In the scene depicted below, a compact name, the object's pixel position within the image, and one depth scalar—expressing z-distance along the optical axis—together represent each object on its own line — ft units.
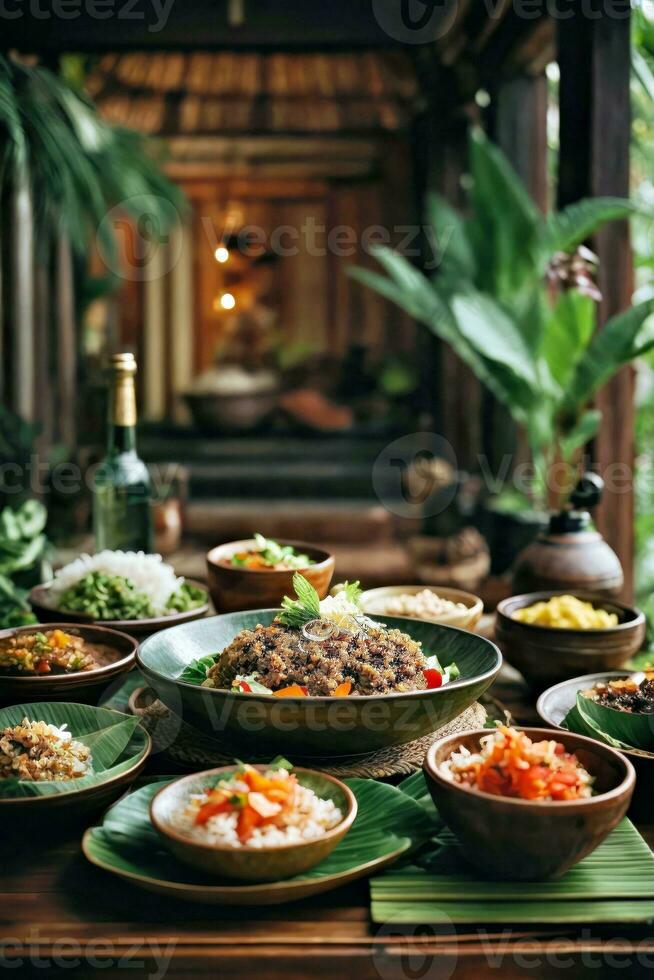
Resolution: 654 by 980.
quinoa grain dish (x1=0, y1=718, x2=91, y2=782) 4.30
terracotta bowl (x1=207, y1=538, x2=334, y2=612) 6.26
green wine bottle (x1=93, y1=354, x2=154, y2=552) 6.94
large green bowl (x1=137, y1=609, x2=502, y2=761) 4.41
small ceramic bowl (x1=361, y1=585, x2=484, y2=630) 6.13
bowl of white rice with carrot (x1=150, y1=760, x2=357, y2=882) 3.65
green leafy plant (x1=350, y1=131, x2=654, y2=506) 10.23
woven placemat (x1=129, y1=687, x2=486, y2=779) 4.79
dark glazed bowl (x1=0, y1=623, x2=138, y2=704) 5.03
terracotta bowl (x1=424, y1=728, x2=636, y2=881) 3.69
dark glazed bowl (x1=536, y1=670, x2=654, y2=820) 4.46
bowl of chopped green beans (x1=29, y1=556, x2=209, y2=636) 6.08
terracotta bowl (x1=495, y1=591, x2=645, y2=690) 5.89
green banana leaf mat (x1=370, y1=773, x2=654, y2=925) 3.74
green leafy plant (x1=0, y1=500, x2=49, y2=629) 7.74
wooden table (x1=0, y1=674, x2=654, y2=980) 3.61
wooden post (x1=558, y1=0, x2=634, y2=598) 10.36
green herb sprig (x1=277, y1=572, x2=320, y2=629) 5.14
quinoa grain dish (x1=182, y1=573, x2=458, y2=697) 4.66
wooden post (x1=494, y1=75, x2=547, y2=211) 15.51
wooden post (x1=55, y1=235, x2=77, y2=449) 17.84
